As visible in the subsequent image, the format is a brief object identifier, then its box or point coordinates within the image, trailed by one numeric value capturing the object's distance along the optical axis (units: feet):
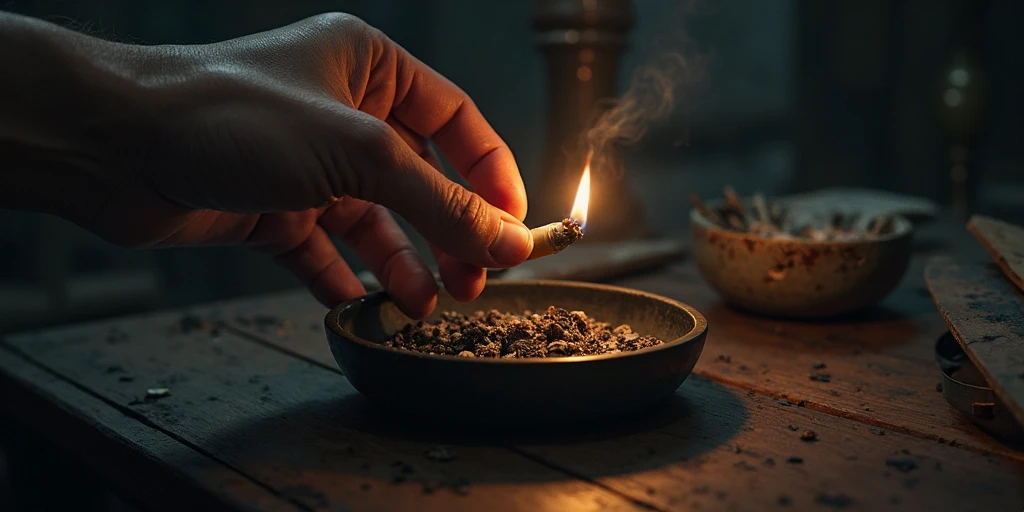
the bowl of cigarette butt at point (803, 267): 2.09
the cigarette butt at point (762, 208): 2.42
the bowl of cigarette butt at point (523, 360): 1.60
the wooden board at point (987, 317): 1.58
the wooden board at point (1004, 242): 1.95
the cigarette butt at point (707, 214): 2.34
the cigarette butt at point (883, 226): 2.24
